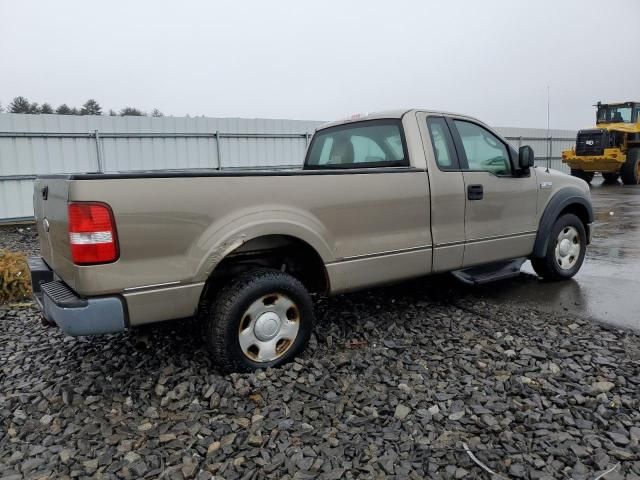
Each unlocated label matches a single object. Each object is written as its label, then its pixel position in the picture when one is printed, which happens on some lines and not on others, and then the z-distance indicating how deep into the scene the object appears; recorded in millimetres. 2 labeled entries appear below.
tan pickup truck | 2785
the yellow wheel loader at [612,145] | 18891
